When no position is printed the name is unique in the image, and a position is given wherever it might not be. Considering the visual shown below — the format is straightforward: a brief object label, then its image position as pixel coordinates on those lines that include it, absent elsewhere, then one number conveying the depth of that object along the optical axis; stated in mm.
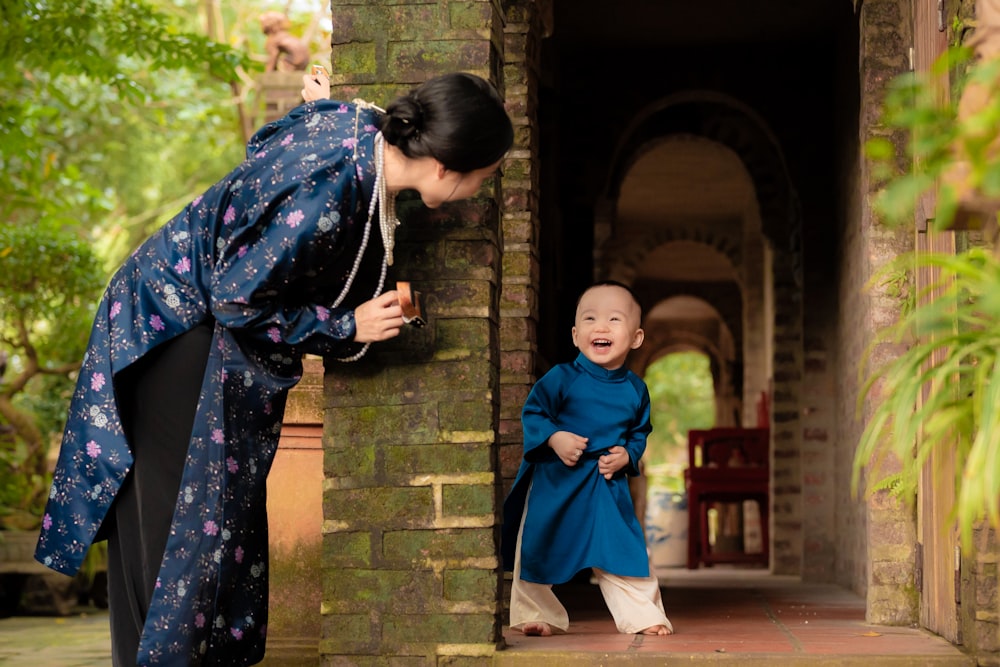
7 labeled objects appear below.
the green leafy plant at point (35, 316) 8367
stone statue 8281
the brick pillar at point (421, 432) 3191
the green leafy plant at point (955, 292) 1753
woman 2836
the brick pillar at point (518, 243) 4746
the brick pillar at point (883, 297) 4230
